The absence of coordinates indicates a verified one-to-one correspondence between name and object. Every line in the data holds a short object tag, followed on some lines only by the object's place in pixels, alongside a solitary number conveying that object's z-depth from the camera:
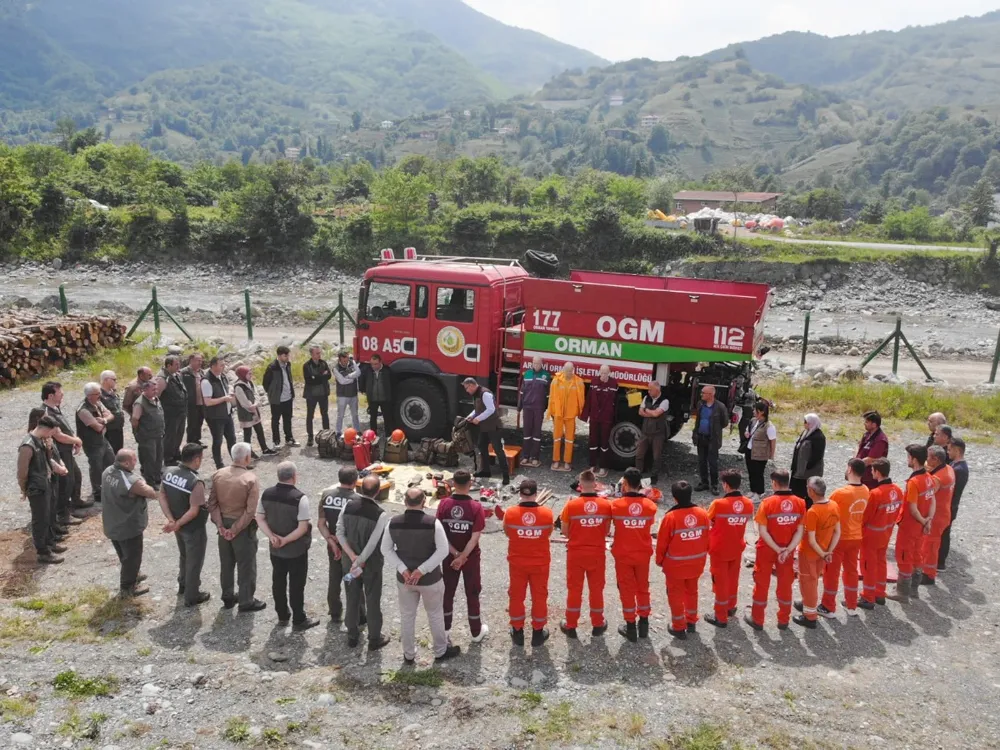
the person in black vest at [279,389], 12.09
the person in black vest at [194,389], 11.02
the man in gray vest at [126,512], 7.34
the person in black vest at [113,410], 9.80
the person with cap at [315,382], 12.41
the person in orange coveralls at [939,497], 8.02
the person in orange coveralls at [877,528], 7.55
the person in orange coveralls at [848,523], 7.38
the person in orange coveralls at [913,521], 7.84
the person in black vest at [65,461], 8.72
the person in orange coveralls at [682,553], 6.80
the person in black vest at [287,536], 6.80
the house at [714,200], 79.88
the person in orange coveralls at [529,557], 6.64
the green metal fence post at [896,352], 18.22
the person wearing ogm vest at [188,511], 7.19
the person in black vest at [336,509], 6.68
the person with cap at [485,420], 10.95
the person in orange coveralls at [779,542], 7.01
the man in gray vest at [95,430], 9.32
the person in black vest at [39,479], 8.02
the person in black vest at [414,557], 6.32
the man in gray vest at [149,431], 9.92
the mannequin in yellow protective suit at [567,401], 11.45
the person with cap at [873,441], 9.28
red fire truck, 11.12
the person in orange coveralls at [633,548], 6.76
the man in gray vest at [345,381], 12.28
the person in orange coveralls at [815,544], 7.09
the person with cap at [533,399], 11.58
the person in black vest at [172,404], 10.71
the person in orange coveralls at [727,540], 7.01
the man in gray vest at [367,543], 6.52
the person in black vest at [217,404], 11.02
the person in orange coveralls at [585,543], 6.79
